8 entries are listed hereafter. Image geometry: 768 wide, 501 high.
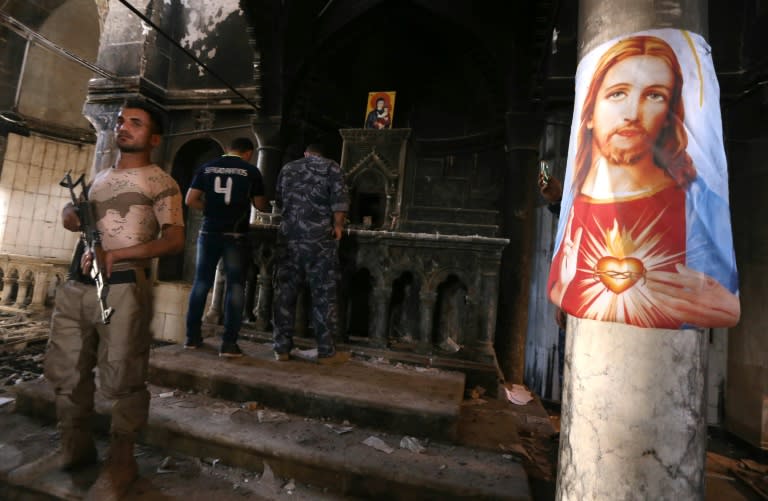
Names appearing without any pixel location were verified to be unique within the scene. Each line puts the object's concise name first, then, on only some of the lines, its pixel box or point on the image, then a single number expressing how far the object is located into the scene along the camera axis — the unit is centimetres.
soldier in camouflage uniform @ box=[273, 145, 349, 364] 334
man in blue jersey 335
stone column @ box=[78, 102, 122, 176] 684
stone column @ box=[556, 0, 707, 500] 112
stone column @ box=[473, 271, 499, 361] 352
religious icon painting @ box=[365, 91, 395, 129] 611
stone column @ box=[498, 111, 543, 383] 486
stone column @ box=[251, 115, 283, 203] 625
